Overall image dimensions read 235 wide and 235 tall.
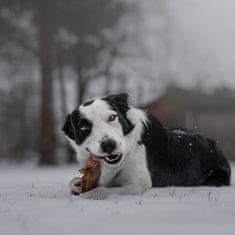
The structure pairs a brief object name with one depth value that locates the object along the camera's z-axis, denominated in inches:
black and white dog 186.7
